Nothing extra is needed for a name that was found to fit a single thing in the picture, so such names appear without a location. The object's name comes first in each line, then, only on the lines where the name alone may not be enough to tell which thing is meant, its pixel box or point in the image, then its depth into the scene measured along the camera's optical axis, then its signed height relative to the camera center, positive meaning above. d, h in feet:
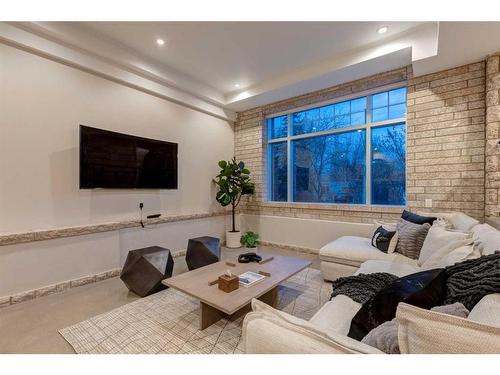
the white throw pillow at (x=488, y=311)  2.41 -1.43
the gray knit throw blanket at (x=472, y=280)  3.12 -1.42
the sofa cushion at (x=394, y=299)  3.51 -1.78
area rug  5.59 -3.97
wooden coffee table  5.65 -2.82
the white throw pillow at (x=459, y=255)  5.21 -1.63
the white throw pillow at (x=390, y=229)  8.63 -1.87
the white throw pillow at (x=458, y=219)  7.59 -1.27
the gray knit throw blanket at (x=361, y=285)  5.24 -2.45
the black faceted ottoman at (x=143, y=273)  8.33 -3.26
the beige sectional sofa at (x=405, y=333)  1.91 -1.38
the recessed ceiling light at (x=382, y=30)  9.00 +6.10
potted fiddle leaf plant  14.89 -0.15
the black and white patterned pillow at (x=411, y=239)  8.06 -1.95
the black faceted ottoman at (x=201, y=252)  10.31 -3.10
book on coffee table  6.54 -2.78
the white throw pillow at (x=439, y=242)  5.91 -1.58
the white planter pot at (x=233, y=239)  15.16 -3.67
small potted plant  14.96 -3.67
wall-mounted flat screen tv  9.51 +1.04
